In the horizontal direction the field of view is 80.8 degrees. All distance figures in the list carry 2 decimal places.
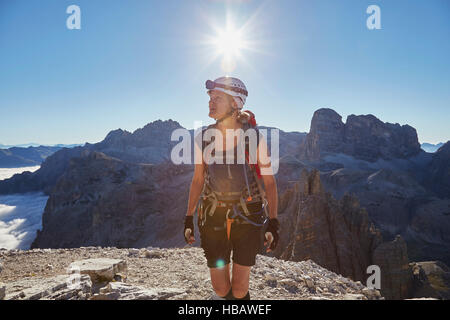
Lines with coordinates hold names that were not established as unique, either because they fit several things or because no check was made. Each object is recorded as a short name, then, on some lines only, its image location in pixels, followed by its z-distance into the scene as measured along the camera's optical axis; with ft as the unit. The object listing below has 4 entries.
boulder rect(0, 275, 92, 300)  12.95
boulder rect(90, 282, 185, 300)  14.28
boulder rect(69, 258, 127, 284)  17.65
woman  12.39
